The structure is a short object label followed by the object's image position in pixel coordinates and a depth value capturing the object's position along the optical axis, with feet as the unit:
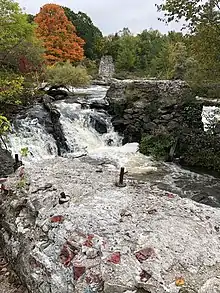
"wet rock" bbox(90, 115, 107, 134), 43.09
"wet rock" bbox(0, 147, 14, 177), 25.61
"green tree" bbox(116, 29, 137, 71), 113.70
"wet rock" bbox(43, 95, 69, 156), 38.43
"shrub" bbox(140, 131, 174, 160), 36.60
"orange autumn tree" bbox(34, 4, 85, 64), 86.28
